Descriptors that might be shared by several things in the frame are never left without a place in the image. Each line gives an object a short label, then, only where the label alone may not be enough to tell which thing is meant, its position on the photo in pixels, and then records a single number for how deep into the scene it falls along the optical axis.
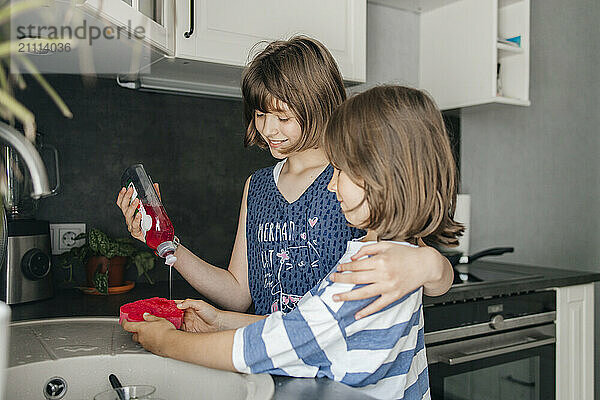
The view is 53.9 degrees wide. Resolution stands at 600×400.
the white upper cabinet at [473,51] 2.04
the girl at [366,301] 0.69
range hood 1.59
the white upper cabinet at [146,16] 1.01
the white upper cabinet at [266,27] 1.48
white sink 0.75
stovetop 1.73
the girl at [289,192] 1.10
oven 1.59
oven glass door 1.60
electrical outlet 1.58
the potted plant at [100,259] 1.55
